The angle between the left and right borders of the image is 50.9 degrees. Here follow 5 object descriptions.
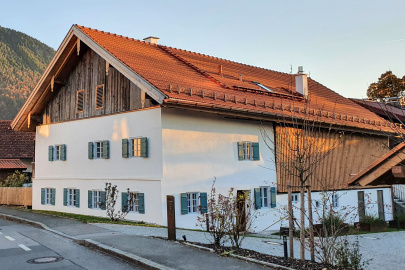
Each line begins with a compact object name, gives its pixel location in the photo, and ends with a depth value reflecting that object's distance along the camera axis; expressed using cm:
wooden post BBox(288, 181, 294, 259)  969
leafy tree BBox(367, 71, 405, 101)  4550
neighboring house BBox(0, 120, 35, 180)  3203
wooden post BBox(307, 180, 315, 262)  930
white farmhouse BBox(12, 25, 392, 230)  1702
